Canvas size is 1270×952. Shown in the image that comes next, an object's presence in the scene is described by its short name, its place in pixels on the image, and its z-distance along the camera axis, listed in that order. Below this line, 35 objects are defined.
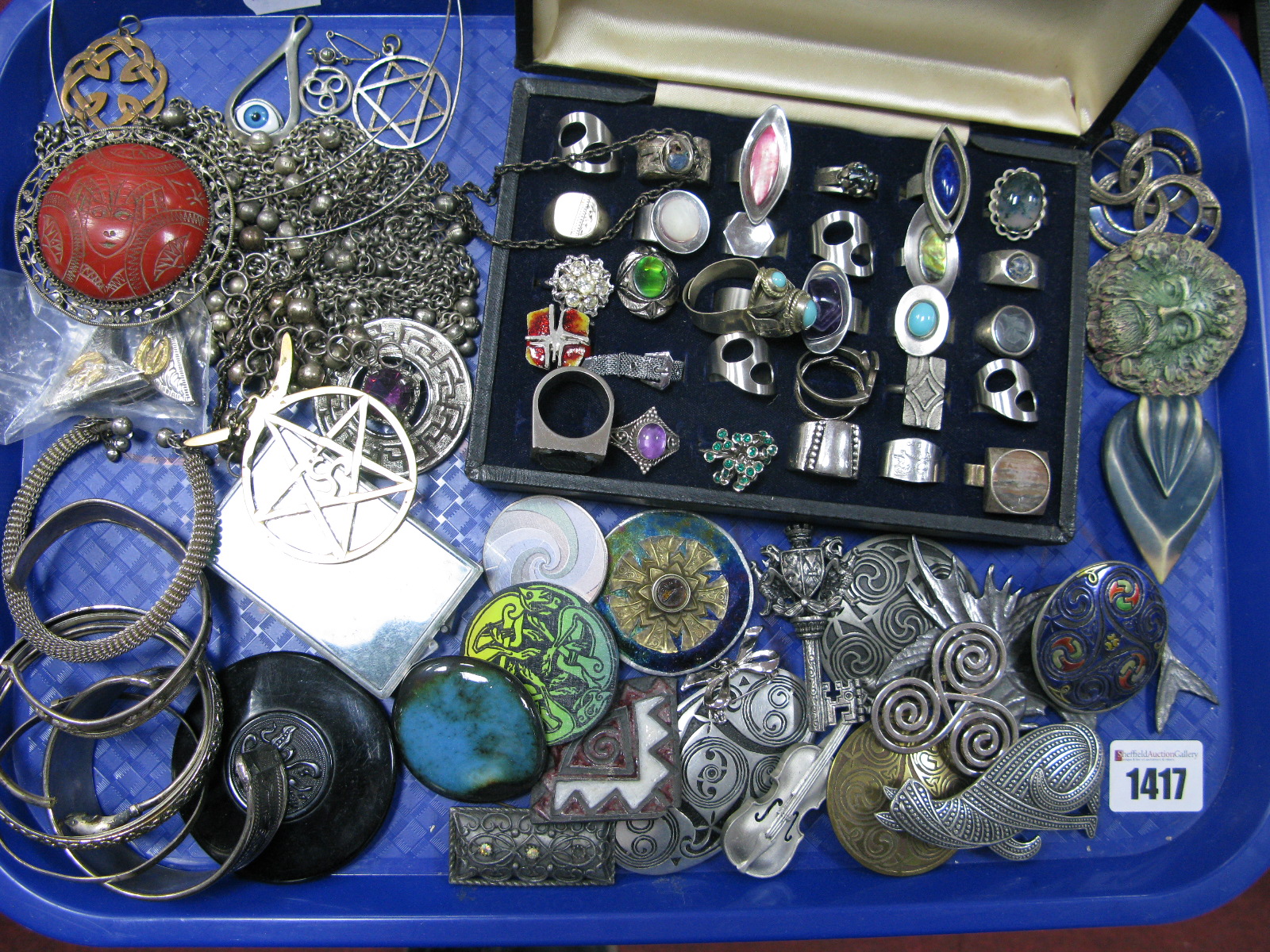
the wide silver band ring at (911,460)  0.35
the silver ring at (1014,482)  0.36
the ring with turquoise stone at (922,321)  0.36
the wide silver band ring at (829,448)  0.35
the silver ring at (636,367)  0.35
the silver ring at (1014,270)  0.37
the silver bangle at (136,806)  0.33
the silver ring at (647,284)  0.35
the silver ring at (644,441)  0.35
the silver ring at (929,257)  0.37
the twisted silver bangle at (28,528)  0.33
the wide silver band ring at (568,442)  0.34
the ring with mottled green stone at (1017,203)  0.37
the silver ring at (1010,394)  0.36
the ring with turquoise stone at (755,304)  0.34
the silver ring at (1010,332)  0.36
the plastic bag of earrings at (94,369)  0.36
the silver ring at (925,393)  0.36
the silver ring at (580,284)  0.35
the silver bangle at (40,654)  0.32
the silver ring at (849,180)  0.36
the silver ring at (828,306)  0.35
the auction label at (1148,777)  0.38
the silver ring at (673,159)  0.36
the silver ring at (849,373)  0.36
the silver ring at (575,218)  0.36
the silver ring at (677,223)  0.36
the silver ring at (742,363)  0.35
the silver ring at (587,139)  0.36
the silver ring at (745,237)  0.36
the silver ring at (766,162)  0.36
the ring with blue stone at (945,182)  0.36
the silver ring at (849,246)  0.36
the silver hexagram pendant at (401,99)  0.38
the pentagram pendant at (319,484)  0.34
